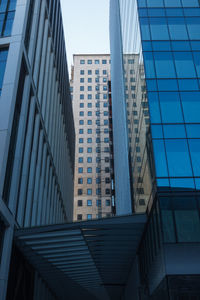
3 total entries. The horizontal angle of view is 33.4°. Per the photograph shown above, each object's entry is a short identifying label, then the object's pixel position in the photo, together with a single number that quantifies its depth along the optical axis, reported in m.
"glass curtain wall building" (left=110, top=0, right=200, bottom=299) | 15.61
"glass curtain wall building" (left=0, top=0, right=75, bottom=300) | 18.48
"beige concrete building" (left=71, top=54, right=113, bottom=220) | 77.38
